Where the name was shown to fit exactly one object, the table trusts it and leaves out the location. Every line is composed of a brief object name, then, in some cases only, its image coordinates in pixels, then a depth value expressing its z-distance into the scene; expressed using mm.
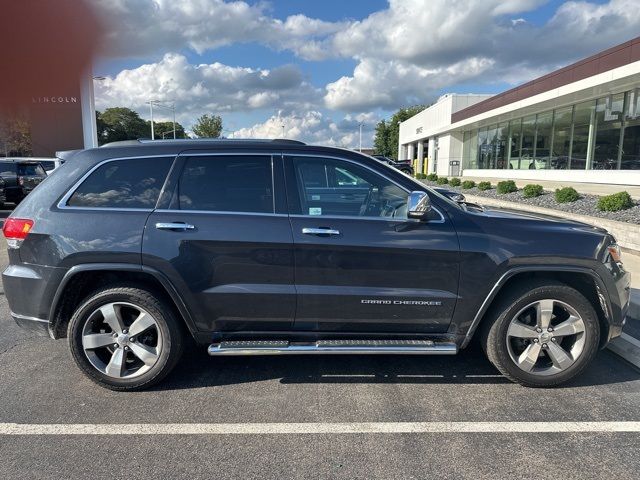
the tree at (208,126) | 61062
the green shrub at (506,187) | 16156
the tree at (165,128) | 111188
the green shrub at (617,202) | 9508
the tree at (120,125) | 82000
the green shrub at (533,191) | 14023
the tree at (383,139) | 80938
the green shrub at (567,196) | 11812
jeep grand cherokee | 3361
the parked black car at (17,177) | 15102
